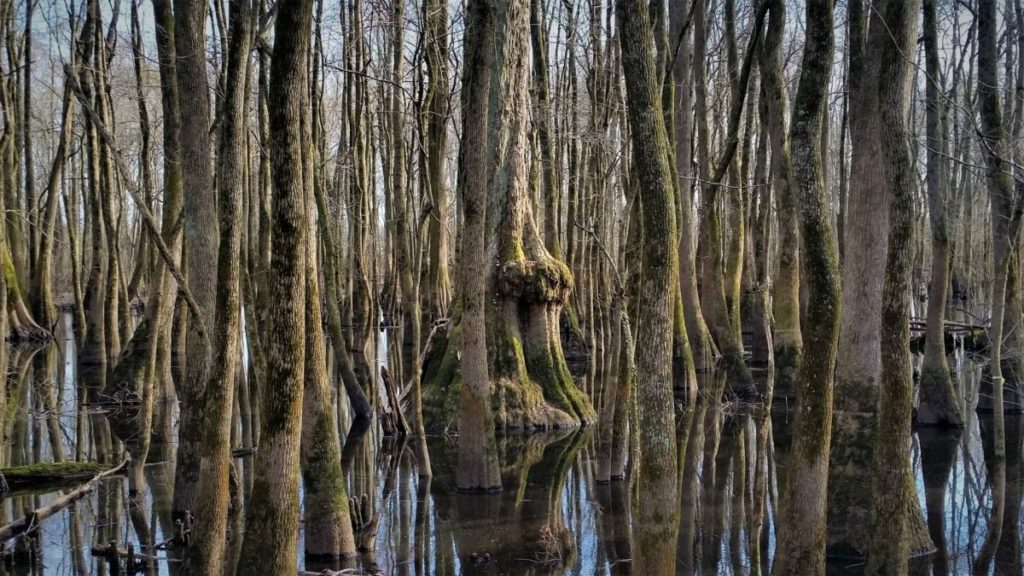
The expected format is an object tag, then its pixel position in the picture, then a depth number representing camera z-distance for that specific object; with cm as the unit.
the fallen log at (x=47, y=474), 1025
